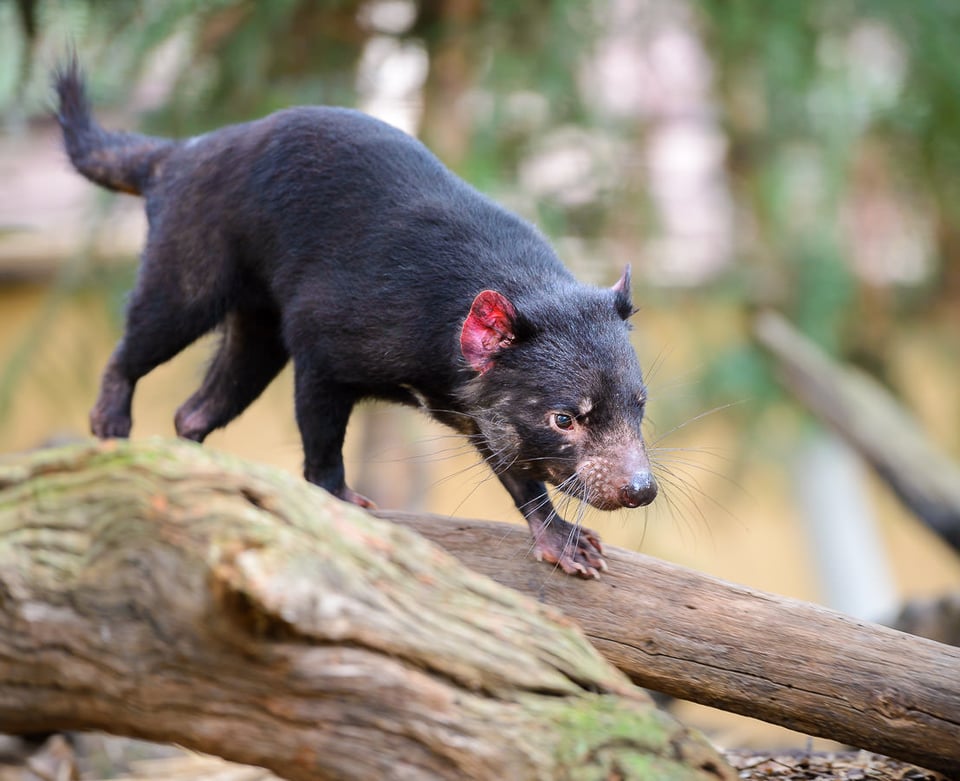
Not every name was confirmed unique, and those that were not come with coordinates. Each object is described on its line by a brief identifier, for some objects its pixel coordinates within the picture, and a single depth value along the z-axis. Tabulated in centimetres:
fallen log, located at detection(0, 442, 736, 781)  465
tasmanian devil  712
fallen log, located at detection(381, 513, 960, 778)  614
